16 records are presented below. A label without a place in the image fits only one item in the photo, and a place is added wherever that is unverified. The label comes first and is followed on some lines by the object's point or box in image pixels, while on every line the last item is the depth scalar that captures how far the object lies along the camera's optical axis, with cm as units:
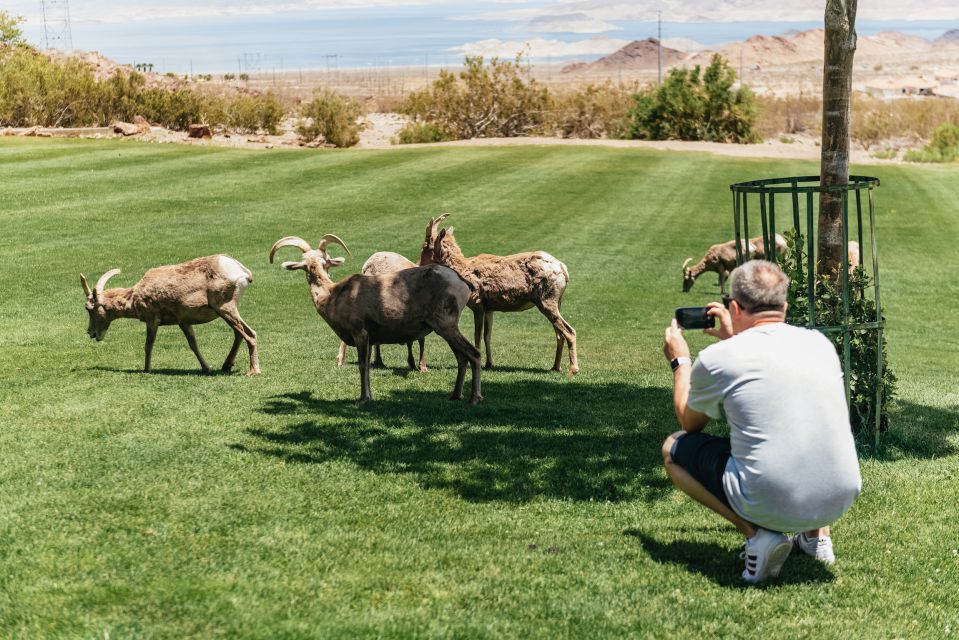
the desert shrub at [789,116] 5762
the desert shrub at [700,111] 4384
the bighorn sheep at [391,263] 1305
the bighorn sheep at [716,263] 2095
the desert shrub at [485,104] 4819
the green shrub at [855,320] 919
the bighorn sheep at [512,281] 1320
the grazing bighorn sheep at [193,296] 1231
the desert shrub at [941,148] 4169
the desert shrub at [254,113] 5016
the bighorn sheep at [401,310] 1077
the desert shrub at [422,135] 4712
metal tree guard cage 843
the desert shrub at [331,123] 4606
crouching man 572
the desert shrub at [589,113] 4888
